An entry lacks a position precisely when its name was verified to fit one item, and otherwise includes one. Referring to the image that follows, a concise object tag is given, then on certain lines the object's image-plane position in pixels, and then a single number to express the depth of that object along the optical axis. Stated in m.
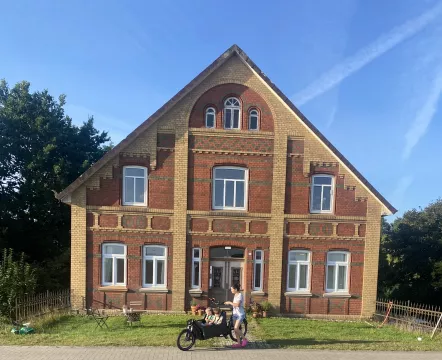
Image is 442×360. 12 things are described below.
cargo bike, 7.84
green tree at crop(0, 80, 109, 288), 18.81
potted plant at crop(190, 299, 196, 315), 12.23
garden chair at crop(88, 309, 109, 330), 10.14
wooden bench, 10.12
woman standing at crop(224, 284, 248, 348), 8.23
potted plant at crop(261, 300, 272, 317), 12.16
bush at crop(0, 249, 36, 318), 10.27
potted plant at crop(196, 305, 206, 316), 12.16
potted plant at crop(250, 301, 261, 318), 12.04
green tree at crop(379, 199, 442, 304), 21.84
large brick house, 12.26
